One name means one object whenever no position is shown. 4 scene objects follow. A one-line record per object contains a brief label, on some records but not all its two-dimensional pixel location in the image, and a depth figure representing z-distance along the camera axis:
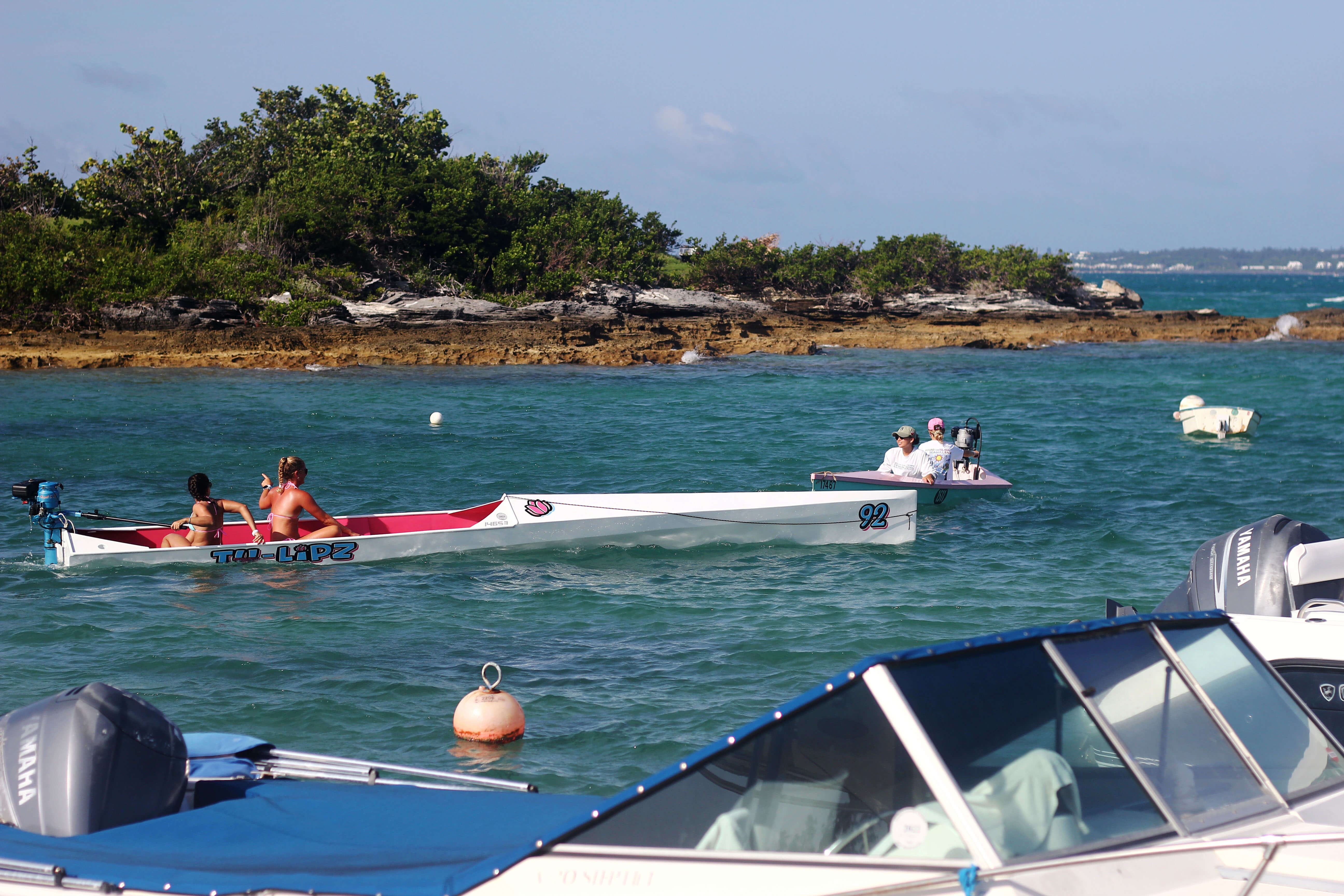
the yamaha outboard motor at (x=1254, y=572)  15.09
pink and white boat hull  26.98
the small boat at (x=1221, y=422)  48.25
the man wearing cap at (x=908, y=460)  32.59
